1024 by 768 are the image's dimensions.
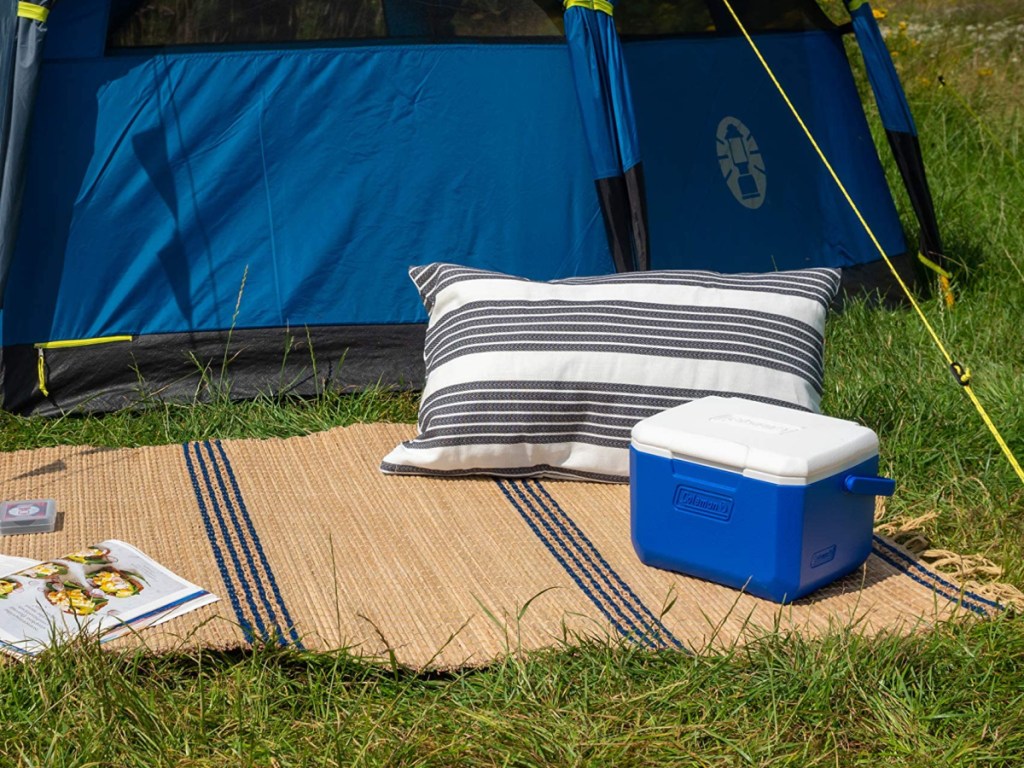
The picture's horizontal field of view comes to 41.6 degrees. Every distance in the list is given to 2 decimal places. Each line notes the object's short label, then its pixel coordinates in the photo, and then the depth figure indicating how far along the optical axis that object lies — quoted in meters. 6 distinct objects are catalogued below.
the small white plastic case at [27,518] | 2.85
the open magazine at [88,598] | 2.33
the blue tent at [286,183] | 3.54
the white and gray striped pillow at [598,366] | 3.00
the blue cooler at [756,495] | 2.43
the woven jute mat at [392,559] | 2.40
